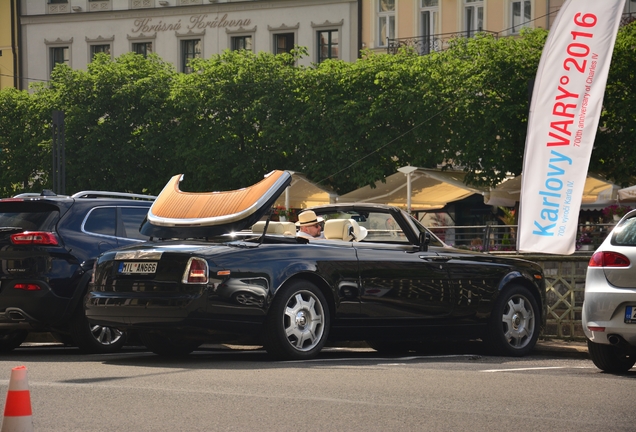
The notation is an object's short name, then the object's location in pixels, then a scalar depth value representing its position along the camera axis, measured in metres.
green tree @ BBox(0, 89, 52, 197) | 45.38
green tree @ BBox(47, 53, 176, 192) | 42.91
